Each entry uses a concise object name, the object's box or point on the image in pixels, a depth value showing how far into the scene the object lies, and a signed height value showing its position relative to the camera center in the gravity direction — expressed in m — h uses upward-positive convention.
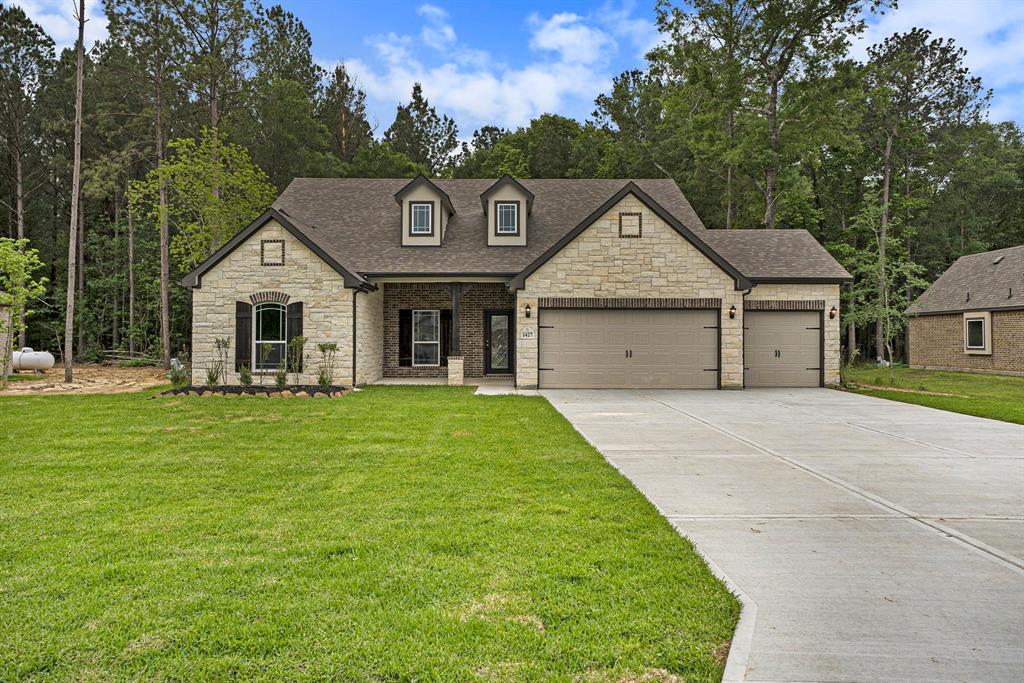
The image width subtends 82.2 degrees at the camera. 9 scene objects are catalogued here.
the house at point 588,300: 15.57 +1.26
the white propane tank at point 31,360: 20.36 -0.53
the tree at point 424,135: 40.22 +14.76
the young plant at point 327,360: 14.99 -0.38
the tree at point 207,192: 21.47 +5.87
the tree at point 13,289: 16.33 +1.60
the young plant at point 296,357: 15.24 -0.30
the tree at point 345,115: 36.84 +14.74
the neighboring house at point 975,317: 22.16 +1.24
